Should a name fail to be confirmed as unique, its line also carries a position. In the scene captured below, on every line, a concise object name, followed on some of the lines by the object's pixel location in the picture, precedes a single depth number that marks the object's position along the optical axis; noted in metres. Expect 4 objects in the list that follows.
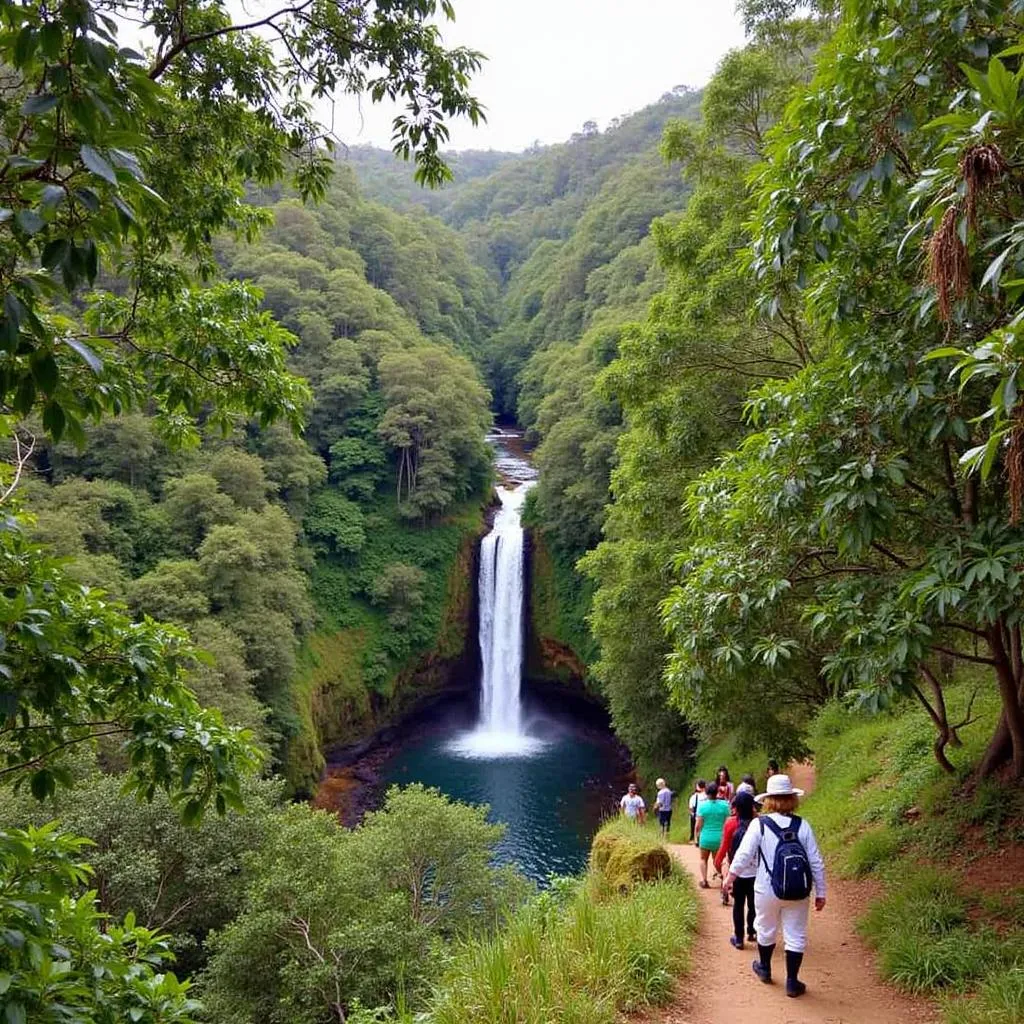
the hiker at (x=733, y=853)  5.25
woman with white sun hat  4.38
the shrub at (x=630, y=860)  6.52
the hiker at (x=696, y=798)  8.92
